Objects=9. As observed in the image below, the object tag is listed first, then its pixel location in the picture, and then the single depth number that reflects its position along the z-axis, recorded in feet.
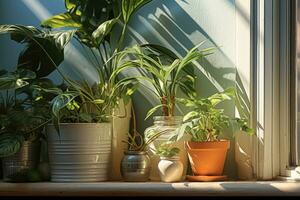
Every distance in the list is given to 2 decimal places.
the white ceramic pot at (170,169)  6.29
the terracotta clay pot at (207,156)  6.35
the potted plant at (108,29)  6.67
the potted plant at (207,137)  6.34
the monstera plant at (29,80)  6.26
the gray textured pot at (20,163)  6.42
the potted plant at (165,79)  6.53
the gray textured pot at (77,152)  6.34
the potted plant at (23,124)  6.20
